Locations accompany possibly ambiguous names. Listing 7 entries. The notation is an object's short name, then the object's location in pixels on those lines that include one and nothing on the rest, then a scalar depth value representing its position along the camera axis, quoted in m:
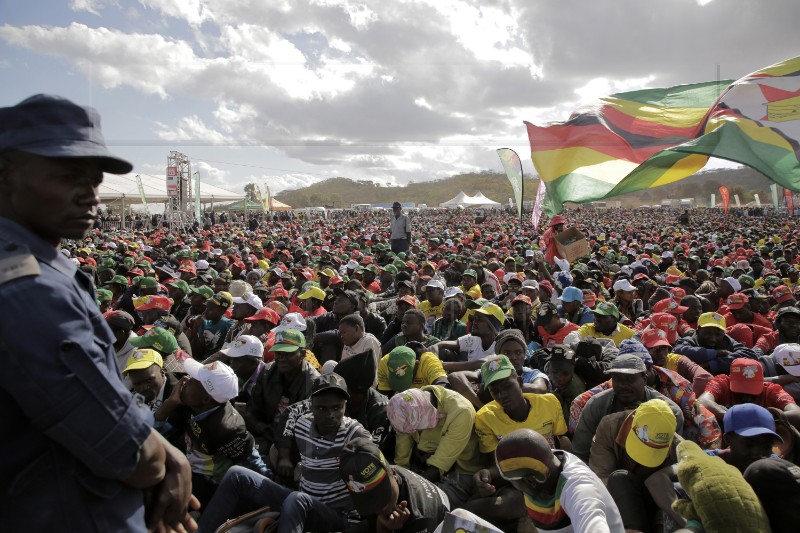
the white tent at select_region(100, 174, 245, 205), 36.03
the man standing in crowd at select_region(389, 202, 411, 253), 13.39
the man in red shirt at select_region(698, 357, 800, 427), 4.06
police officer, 1.11
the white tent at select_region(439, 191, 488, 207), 57.85
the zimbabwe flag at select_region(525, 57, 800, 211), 5.64
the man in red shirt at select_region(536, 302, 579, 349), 5.93
